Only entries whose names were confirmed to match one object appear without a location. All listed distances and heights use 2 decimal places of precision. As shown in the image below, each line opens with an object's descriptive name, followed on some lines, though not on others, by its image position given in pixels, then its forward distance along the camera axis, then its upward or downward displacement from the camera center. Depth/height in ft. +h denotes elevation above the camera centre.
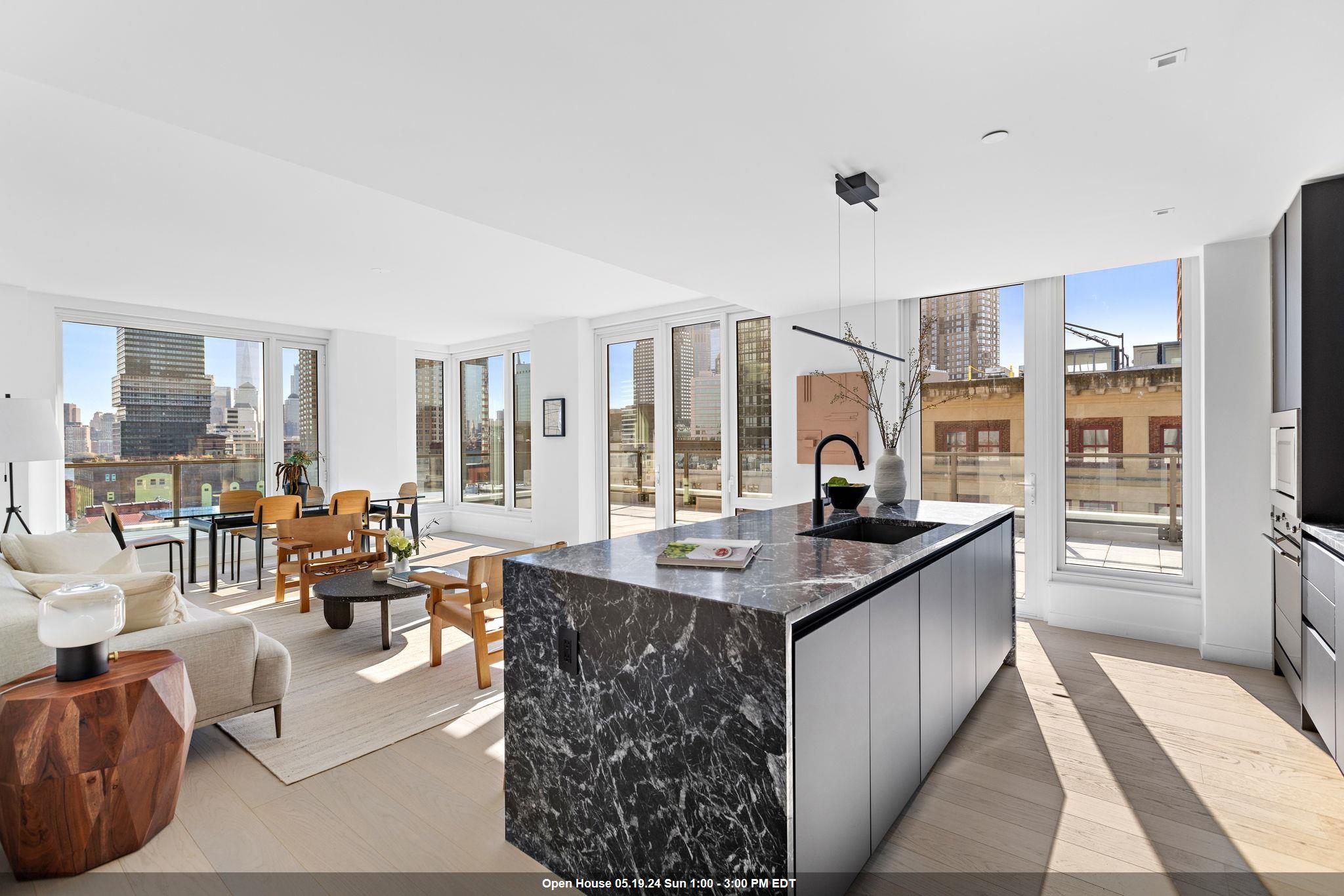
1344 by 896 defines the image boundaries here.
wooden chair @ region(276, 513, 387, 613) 16.25 -2.65
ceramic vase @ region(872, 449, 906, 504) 11.41 -0.59
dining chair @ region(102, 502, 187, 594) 17.01 -2.57
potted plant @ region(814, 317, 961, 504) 16.61 +1.61
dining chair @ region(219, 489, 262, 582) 19.70 -1.66
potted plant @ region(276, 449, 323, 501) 20.42 -0.74
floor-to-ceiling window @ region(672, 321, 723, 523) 21.27 +0.94
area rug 9.11 -4.19
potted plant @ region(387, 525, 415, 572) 14.11 -2.21
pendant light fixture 9.27 +3.82
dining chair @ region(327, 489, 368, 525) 20.29 -1.69
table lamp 6.31 -1.71
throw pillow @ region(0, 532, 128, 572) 11.27 -1.83
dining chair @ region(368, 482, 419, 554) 23.39 -2.41
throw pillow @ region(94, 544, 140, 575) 10.19 -1.80
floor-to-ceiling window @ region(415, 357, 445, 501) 29.91 +1.06
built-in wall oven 10.19 -1.66
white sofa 7.54 -2.59
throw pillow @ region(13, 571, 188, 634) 8.32 -1.88
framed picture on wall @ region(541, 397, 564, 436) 24.12 +1.25
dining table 18.26 -2.06
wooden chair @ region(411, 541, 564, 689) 11.21 -2.93
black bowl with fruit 10.66 -0.78
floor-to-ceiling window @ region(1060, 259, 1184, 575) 14.07 +0.60
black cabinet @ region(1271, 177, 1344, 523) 9.75 +1.61
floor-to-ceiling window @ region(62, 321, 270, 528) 20.26 +1.12
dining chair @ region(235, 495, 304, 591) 17.95 -1.80
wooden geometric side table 6.04 -3.09
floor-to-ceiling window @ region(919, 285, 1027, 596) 15.89 +1.18
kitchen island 4.86 -2.28
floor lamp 13.35 +0.45
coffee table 12.91 -2.93
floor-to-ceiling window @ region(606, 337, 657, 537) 22.89 +0.39
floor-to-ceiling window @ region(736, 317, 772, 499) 20.15 +1.25
